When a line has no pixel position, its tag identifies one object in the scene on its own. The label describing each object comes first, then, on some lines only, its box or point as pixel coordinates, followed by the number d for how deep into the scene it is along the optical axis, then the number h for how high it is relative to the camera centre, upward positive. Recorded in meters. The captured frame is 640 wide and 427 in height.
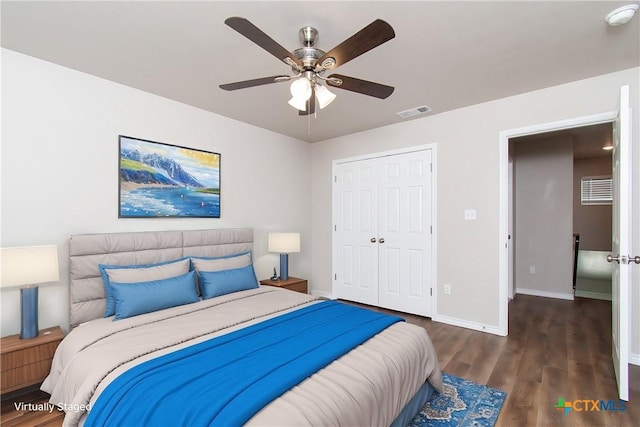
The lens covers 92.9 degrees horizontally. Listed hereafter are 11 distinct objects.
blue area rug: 1.90 -1.29
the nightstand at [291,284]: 3.77 -0.88
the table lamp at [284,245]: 3.92 -0.41
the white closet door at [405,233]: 3.82 -0.25
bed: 1.29 -0.78
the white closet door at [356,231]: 4.32 -0.26
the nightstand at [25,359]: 1.94 -0.97
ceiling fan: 1.52 +0.88
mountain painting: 2.91 +0.35
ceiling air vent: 3.48 +1.21
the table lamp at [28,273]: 2.03 -0.41
